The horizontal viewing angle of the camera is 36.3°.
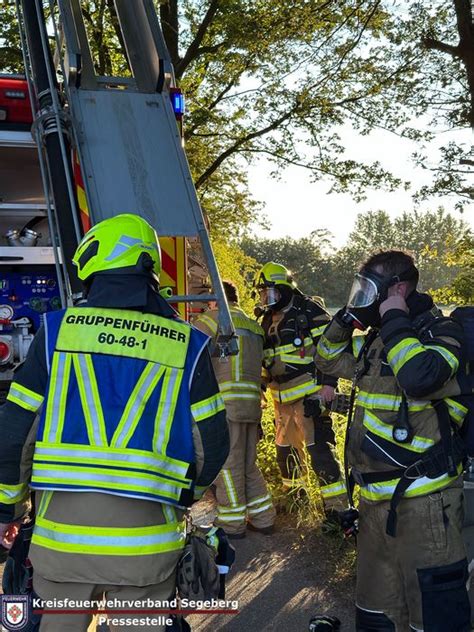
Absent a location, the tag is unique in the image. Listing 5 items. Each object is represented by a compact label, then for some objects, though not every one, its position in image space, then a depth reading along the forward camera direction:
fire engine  3.89
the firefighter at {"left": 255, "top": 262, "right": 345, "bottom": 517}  5.20
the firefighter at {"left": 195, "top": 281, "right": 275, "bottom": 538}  4.96
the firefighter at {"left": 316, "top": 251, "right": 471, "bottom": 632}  2.71
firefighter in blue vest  2.12
